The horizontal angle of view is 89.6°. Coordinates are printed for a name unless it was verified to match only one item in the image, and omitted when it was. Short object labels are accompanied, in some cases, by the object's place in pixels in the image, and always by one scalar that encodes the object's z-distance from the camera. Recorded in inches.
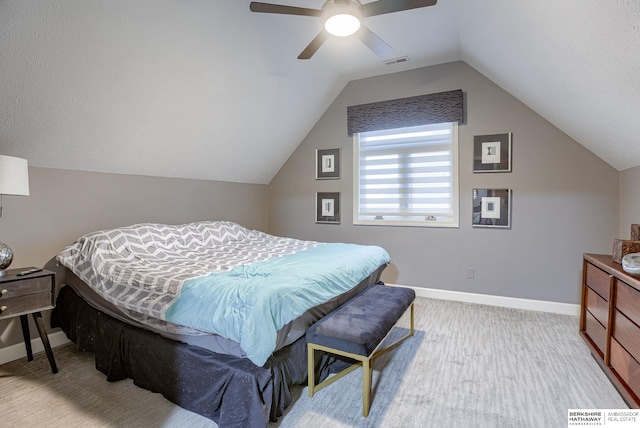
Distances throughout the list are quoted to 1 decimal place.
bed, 64.8
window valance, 147.3
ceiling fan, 77.0
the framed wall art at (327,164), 178.5
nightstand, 81.7
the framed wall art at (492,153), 140.8
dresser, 68.4
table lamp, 80.7
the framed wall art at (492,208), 141.3
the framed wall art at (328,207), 179.6
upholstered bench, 71.0
